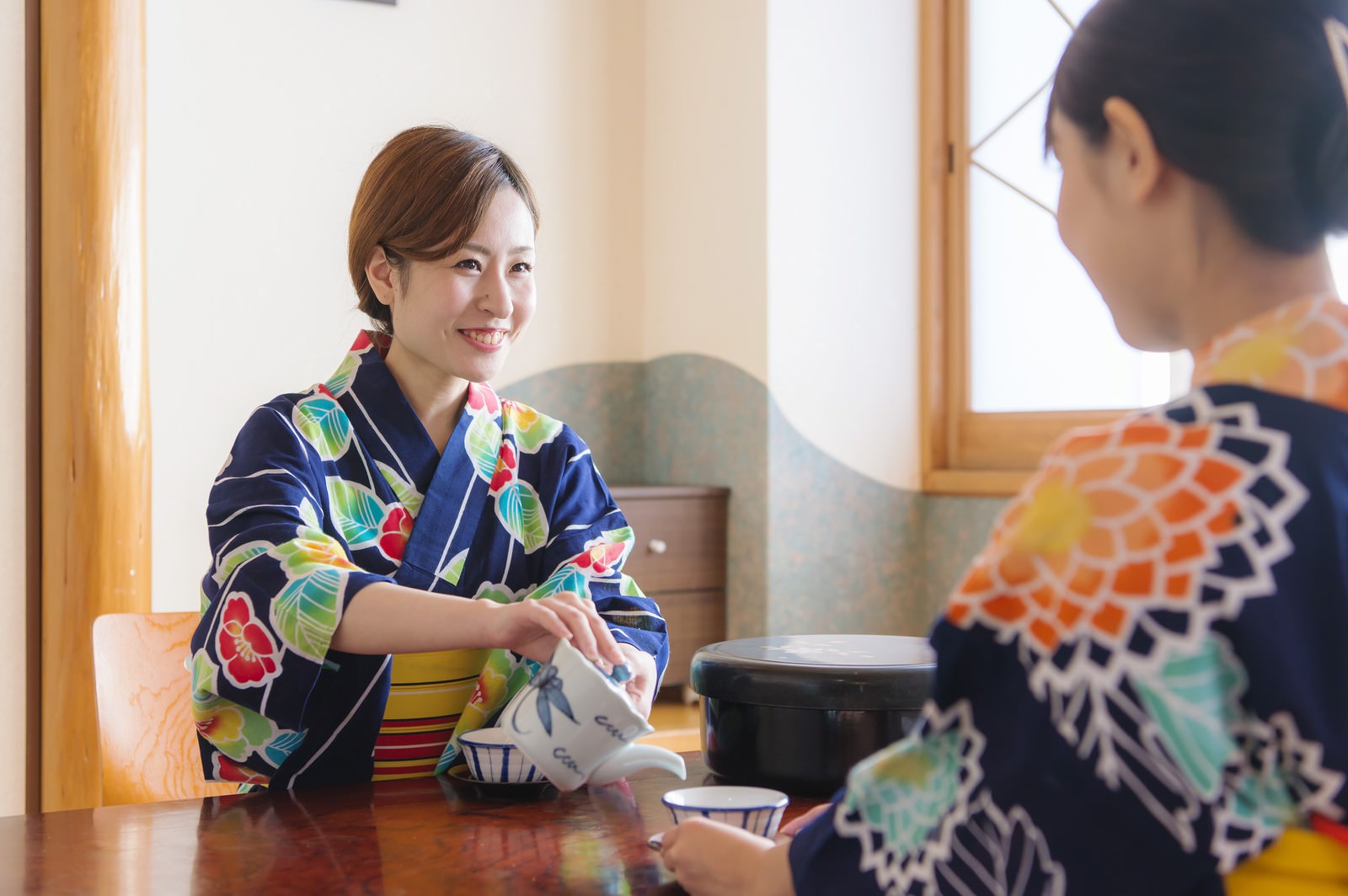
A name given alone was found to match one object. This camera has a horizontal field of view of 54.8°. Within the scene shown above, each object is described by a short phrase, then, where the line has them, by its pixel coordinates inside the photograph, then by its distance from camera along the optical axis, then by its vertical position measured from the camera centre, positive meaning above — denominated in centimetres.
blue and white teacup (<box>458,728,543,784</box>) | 108 -26
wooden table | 84 -28
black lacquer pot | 105 -21
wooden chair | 138 -28
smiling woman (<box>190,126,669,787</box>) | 114 -7
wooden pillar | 244 +16
